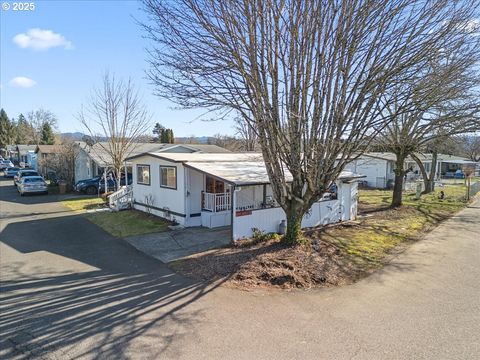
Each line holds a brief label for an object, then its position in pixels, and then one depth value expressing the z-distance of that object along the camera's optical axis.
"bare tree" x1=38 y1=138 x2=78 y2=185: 29.22
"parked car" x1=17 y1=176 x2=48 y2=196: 24.61
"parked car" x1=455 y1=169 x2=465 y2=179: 46.88
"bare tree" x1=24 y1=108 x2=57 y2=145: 70.19
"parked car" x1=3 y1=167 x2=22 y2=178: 41.82
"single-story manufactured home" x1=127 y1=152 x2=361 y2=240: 12.33
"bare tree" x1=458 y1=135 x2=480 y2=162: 51.30
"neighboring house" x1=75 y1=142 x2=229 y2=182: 25.05
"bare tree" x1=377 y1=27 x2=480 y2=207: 8.65
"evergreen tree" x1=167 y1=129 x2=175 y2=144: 46.06
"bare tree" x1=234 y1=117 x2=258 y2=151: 32.84
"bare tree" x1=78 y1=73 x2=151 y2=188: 21.48
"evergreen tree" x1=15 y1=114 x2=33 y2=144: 75.16
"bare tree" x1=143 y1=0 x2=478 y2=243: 7.80
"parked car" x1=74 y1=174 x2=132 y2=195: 25.31
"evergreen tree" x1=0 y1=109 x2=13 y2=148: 78.06
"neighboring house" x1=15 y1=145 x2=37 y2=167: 53.59
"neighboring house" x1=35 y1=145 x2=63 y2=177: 30.91
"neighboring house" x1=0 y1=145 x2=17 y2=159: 68.39
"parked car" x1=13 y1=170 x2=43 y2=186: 28.99
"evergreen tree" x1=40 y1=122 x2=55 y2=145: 62.69
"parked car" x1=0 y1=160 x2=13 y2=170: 54.05
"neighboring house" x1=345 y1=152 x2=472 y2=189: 30.84
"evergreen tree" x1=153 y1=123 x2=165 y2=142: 67.28
